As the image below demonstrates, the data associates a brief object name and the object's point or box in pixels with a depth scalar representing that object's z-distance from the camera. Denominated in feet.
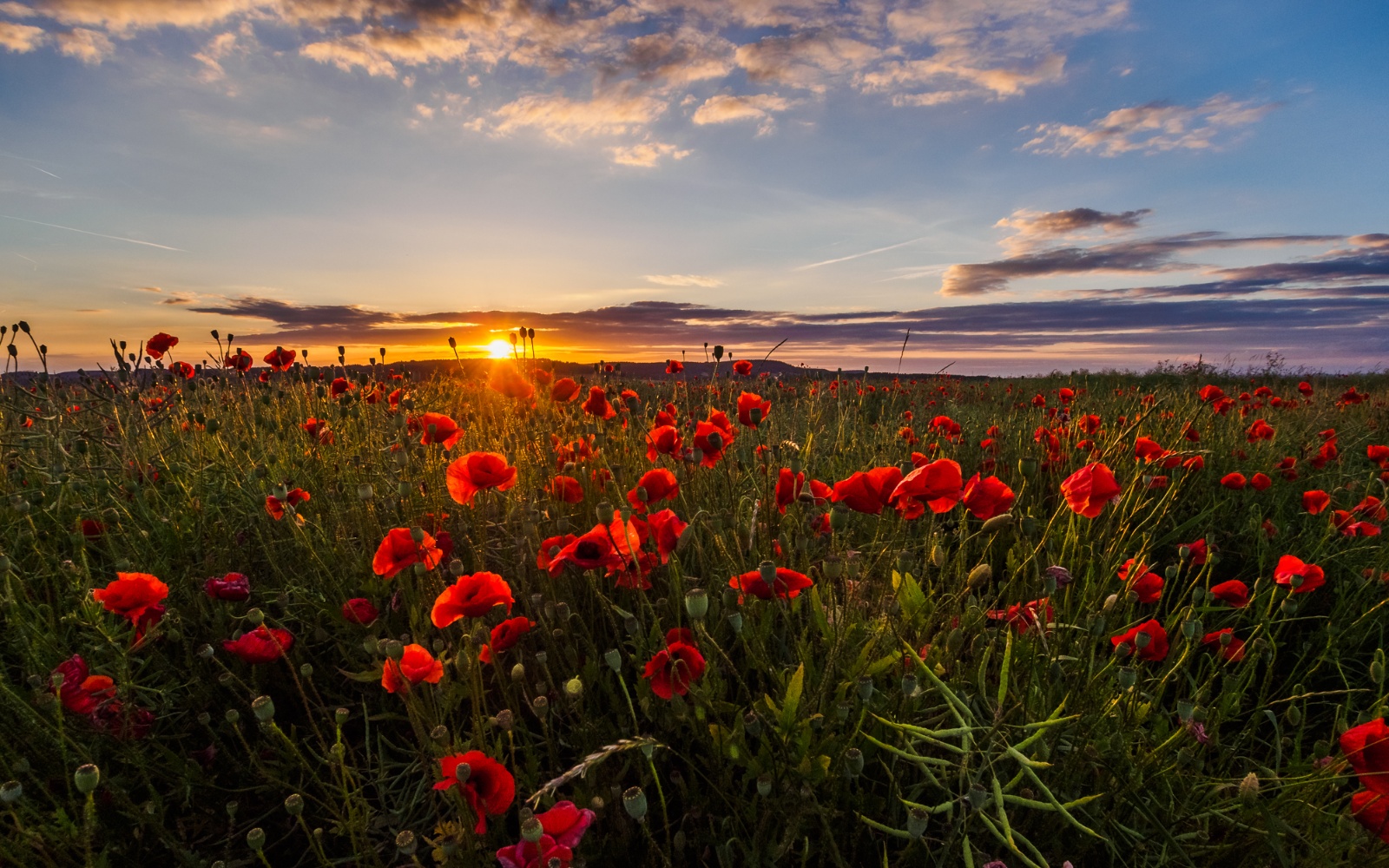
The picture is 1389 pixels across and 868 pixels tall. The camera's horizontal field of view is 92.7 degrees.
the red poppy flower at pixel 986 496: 4.99
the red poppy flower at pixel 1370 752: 3.81
